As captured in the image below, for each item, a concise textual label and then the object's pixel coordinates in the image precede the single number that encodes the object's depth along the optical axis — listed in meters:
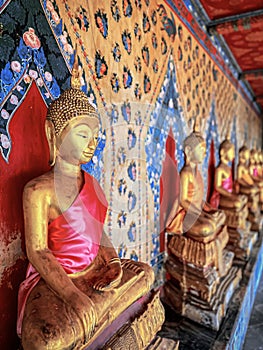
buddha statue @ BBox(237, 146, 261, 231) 4.34
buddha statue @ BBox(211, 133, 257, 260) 3.46
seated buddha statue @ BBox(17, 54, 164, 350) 1.05
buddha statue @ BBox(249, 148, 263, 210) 5.15
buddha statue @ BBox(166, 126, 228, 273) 2.35
